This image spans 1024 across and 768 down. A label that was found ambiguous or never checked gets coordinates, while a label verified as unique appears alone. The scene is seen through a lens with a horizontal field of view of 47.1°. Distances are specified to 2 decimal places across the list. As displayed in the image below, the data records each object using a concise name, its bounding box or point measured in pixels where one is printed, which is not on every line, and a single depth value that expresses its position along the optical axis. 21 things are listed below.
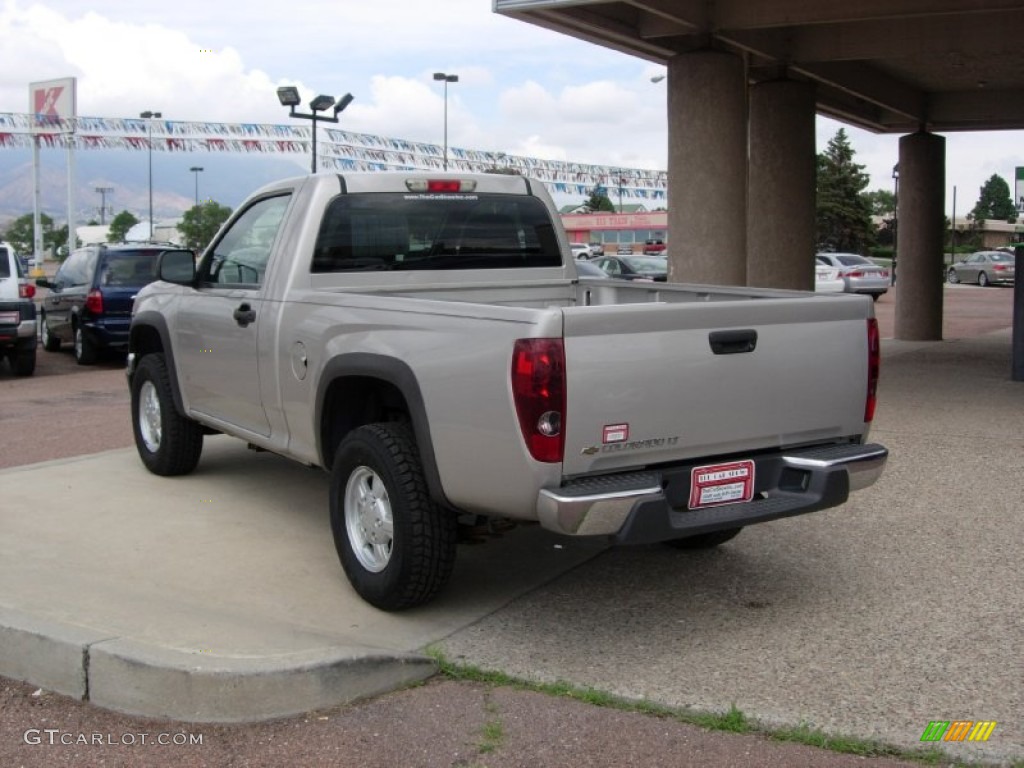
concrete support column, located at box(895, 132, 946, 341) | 19.03
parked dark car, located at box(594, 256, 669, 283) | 28.56
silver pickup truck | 4.48
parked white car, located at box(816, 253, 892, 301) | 33.94
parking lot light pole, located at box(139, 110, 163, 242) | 49.66
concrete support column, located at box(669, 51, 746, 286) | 12.57
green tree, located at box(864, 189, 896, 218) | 115.71
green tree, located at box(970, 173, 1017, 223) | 155.66
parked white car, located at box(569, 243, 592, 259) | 54.81
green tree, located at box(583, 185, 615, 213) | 111.44
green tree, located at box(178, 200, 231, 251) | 81.25
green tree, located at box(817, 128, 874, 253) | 78.44
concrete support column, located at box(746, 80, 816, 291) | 15.41
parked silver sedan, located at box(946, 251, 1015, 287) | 46.69
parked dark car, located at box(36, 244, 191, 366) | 16.55
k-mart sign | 33.56
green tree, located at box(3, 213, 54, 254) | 94.00
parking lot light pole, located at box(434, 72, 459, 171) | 45.34
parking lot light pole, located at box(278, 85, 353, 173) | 24.70
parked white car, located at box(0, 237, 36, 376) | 15.05
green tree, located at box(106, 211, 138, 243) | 97.69
